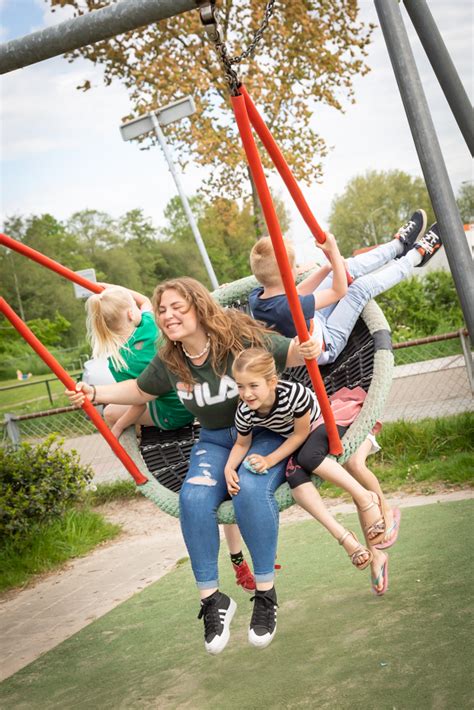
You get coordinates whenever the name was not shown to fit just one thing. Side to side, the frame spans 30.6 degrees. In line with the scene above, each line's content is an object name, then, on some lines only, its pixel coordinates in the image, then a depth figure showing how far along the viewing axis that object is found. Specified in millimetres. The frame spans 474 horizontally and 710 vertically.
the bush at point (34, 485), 5445
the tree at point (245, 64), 9148
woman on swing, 2459
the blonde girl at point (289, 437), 2395
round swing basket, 2688
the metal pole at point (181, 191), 6766
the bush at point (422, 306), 9859
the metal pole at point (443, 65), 2930
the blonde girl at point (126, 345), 3049
